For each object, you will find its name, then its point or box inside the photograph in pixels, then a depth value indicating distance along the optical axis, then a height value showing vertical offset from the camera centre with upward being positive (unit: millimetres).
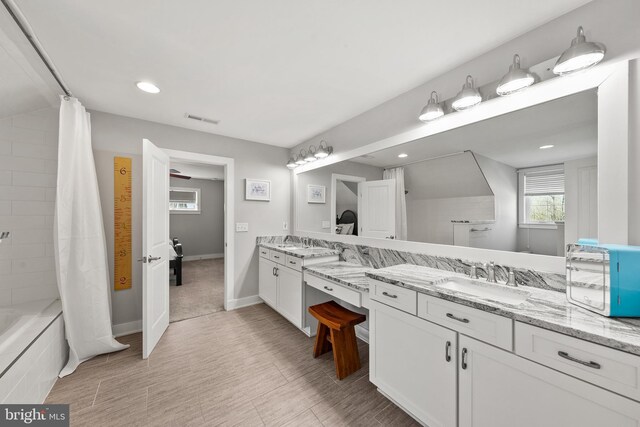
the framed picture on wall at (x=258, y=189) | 3467 +339
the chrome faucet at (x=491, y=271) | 1541 -376
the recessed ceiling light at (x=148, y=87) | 2049 +1094
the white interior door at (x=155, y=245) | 2217 -343
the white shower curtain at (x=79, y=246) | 2074 -315
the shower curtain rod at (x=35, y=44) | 1298 +1089
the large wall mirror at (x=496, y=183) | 1321 +222
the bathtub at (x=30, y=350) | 1383 -925
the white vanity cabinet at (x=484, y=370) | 872 -721
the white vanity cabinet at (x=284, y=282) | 2572 -847
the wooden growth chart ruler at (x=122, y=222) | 2654 -115
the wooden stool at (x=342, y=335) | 1943 -1022
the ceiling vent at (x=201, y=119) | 2698 +1083
